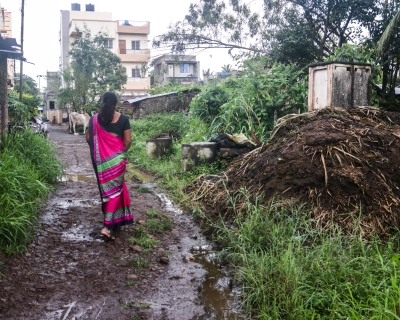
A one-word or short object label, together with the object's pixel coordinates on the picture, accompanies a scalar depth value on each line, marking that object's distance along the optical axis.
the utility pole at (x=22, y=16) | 11.32
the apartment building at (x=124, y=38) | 44.75
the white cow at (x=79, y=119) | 24.52
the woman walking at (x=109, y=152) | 5.08
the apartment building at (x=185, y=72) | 37.78
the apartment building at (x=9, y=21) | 25.99
